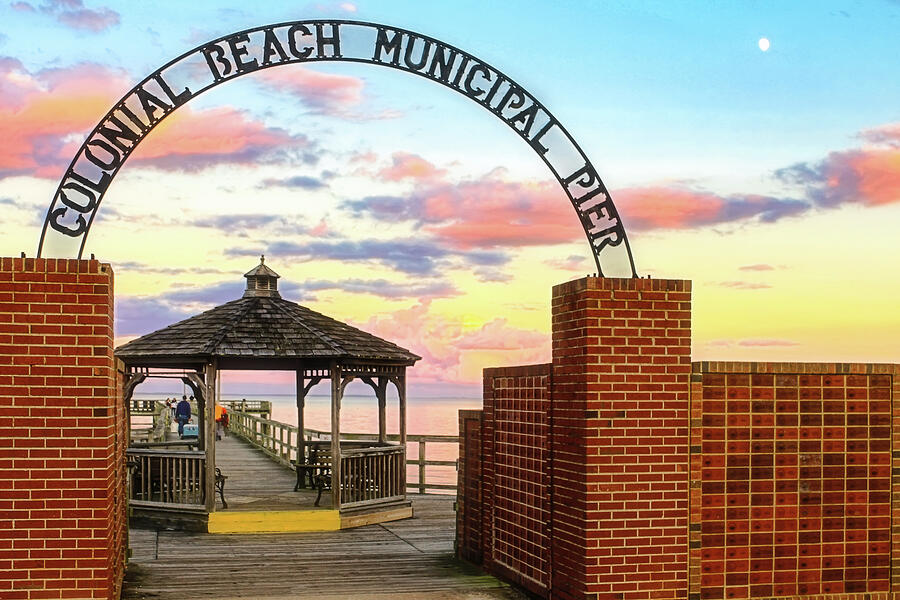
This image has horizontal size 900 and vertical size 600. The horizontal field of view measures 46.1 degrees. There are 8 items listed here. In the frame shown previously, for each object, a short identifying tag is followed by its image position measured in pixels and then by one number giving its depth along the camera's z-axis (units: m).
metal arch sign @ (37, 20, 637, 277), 8.70
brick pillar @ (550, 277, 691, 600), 8.58
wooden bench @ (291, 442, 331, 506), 17.33
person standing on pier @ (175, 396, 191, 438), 33.34
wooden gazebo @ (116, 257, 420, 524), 15.48
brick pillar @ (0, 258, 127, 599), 7.92
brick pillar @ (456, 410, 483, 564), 11.61
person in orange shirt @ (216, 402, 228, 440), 34.44
